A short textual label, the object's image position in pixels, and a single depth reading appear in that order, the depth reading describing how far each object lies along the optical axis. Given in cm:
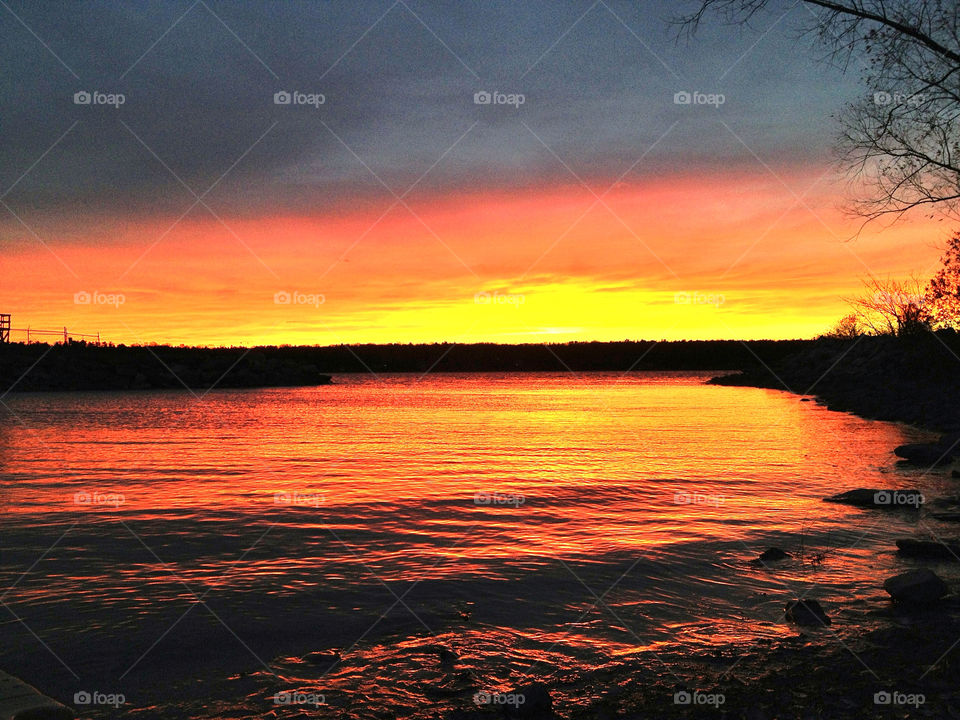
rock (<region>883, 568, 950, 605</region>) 798
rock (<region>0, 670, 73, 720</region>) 482
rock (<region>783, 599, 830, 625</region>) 759
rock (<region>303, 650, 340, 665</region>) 678
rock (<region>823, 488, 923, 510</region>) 1409
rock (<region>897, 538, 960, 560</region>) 1015
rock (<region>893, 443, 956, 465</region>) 1975
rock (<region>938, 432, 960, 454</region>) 2155
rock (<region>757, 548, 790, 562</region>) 1019
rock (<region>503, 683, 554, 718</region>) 551
